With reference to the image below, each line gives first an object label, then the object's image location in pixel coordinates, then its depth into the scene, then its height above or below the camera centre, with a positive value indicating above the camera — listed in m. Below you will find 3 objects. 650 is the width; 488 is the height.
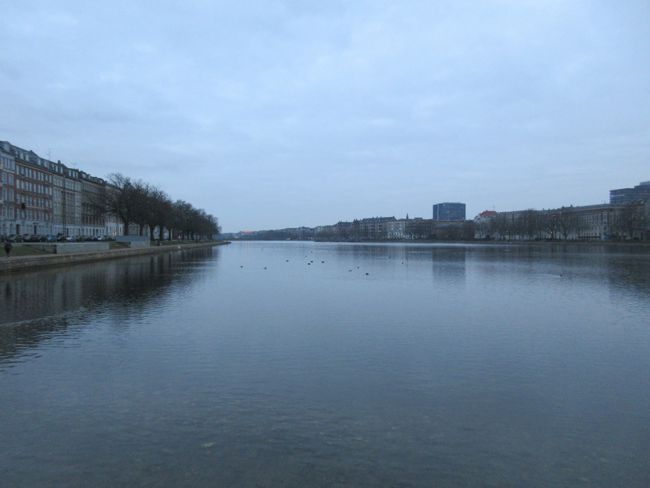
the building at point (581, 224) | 122.38 +2.57
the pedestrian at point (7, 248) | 40.78 -0.73
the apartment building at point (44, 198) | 82.50 +7.71
